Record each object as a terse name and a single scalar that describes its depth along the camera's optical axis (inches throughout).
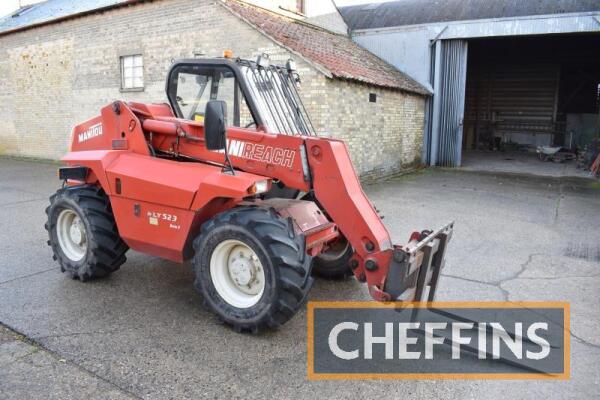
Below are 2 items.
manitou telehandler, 145.8
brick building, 425.4
